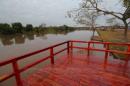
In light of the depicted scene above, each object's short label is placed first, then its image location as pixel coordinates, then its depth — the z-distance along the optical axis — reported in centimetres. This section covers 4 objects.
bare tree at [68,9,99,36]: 1389
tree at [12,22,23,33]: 2461
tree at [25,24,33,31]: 2795
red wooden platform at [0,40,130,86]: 200
